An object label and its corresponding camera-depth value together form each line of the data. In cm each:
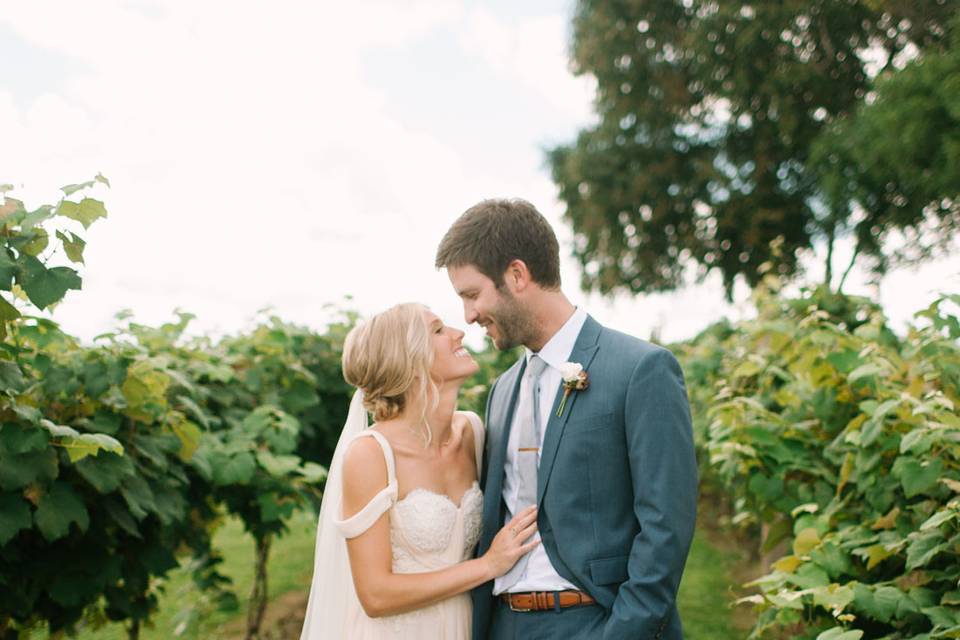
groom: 241
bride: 293
